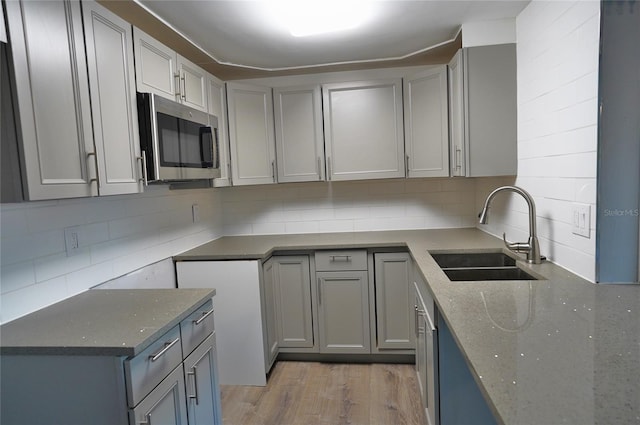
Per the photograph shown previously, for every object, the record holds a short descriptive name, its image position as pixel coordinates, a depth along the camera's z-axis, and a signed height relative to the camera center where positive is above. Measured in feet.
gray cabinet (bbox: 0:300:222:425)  3.93 -2.11
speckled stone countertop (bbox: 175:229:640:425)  2.52 -1.55
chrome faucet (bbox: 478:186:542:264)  6.16 -1.04
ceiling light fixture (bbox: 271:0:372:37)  6.45 +3.14
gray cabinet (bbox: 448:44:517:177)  7.58 +1.43
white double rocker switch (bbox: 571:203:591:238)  5.04 -0.66
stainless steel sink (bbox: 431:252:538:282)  6.48 -1.70
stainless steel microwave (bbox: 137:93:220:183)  5.88 +0.89
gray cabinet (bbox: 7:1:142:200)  3.94 +1.19
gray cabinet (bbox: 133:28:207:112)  6.00 +2.17
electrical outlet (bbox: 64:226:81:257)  5.49 -0.66
